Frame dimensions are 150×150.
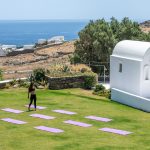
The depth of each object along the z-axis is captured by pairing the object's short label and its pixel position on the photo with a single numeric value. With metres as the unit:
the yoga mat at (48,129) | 23.71
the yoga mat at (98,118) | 26.44
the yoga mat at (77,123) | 25.16
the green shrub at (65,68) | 38.35
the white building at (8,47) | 119.96
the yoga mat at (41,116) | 26.94
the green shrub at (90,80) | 36.56
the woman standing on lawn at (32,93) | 28.38
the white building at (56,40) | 115.12
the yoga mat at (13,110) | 28.22
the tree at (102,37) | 43.16
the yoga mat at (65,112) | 28.11
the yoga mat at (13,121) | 25.61
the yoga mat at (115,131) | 23.62
